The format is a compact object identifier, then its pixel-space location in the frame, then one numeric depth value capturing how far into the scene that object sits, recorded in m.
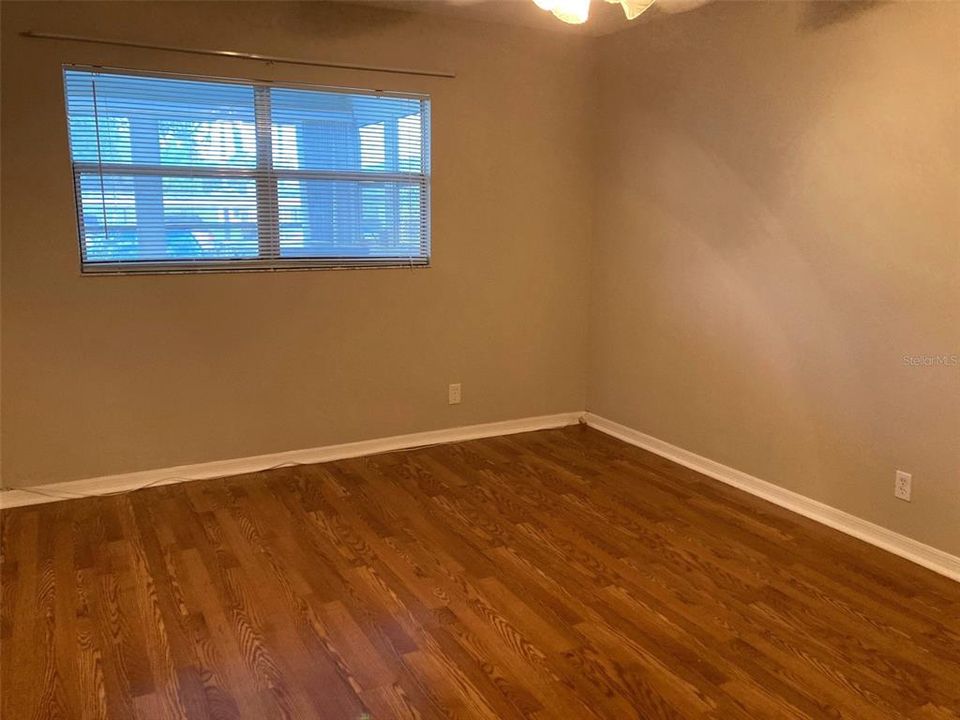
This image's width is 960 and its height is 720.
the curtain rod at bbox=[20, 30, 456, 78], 3.13
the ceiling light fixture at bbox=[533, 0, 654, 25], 2.14
